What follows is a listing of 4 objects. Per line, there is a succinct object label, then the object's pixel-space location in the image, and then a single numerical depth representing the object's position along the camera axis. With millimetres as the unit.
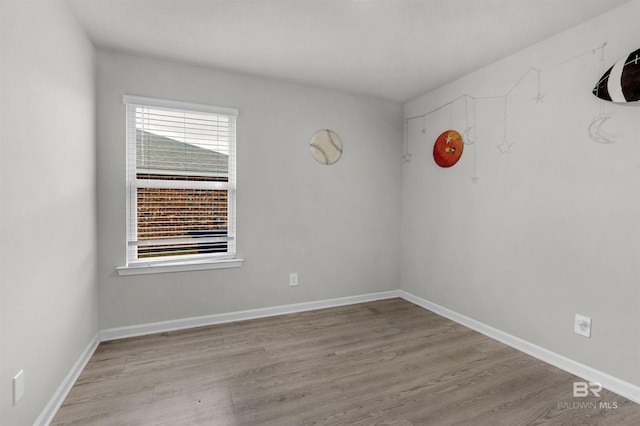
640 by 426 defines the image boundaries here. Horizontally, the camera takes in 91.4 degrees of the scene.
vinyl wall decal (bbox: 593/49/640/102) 1886
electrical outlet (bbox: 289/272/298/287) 3377
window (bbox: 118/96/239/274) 2760
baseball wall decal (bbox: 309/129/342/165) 3434
